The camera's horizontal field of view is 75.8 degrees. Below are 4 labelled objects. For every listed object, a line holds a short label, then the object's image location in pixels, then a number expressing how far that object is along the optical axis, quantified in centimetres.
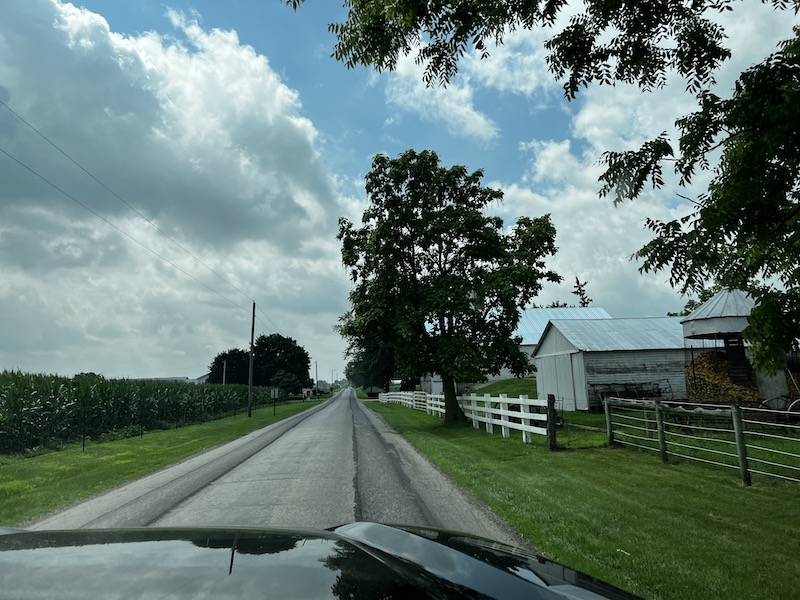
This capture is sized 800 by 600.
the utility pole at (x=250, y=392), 3806
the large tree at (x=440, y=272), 1931
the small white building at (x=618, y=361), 2606
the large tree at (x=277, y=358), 9888
